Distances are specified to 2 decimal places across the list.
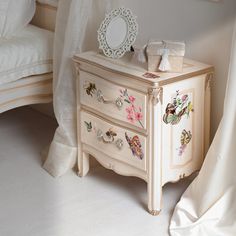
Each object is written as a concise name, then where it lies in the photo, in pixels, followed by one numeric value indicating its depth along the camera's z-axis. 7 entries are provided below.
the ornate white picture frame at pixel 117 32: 3.61
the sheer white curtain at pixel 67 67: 3.94
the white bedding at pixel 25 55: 4.17
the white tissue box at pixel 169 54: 3.34
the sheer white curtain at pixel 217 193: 3.24
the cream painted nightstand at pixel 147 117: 3.34
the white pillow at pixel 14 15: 4.51
